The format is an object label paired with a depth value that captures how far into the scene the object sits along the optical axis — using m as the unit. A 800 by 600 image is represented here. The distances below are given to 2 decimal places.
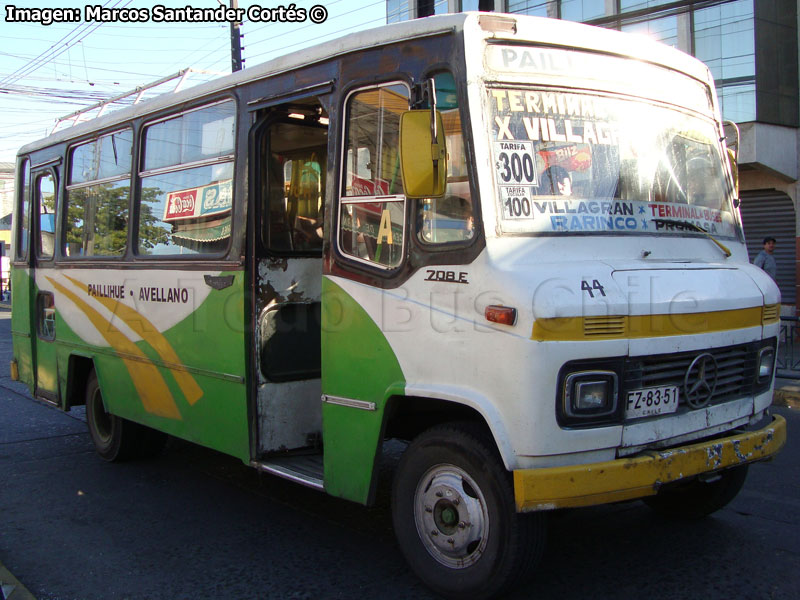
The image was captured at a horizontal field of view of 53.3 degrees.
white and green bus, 3.53
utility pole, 17.22
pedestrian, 12.09
